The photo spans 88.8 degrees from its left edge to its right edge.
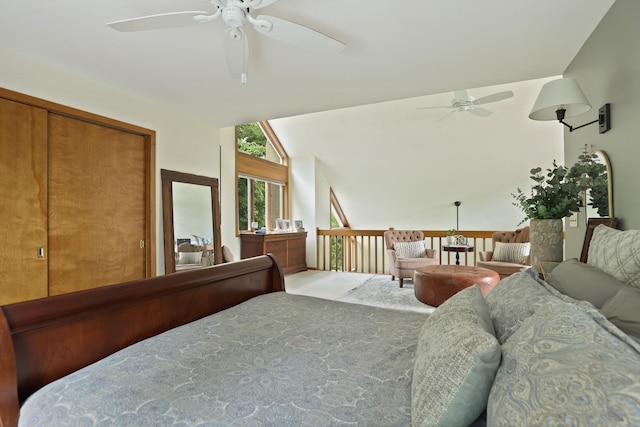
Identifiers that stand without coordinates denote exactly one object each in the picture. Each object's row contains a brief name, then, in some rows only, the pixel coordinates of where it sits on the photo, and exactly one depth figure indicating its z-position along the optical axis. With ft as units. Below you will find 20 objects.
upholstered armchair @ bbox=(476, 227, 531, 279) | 14.96
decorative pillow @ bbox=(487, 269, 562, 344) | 3.36
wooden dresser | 18.11
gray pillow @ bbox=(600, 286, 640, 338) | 2.77
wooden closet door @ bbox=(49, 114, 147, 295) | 8.61
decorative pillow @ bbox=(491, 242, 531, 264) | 15.53
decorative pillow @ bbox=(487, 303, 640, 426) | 1.57
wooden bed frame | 3.54
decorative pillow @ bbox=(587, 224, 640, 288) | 3.83
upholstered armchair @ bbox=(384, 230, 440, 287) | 16.49
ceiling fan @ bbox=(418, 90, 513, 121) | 12.35
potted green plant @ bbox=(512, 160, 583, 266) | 6.54
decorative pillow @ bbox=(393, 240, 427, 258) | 17.71
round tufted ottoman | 10.93
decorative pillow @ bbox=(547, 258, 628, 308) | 3.71
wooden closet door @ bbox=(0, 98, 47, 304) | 7.54
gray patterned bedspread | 2.87
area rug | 13.34
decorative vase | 6.78
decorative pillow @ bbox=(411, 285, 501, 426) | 2.41
